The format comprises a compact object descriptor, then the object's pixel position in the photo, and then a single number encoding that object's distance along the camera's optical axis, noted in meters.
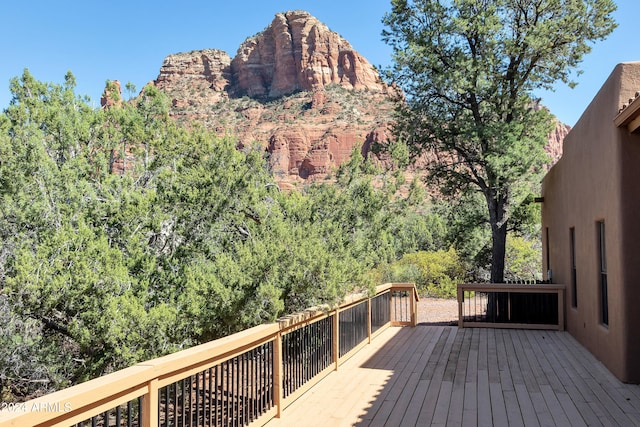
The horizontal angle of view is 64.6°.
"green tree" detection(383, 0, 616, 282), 11.91
